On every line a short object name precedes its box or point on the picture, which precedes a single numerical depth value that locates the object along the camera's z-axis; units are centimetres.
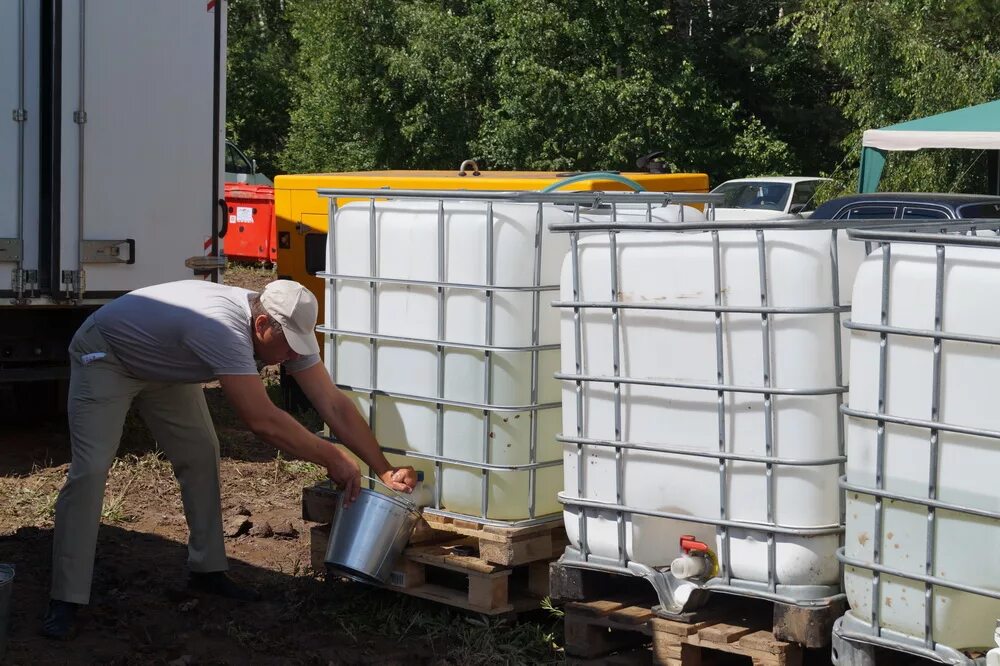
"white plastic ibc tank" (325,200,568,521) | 473
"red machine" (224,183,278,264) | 1905
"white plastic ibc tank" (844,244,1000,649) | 335
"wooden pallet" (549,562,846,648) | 386
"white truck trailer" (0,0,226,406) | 742
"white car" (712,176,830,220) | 1853
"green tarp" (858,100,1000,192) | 1375
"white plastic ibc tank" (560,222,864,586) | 385
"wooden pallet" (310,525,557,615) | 481
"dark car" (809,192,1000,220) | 991
